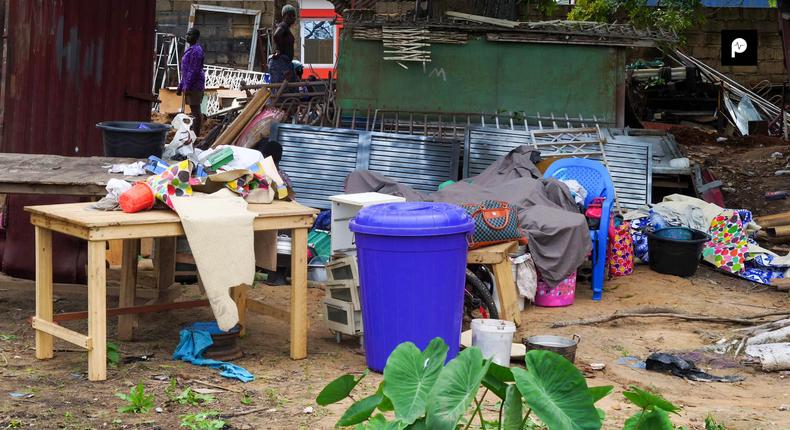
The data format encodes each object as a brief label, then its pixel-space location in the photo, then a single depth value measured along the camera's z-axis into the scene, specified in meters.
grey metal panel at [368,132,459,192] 10.77
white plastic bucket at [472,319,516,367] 6.22
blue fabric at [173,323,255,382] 5.97
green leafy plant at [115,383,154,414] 5.12
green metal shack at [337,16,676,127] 11.81
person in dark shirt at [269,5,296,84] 14.82
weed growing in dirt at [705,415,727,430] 4.94
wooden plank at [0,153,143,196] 6.18
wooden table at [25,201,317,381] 5.57
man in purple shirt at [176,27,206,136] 15.80
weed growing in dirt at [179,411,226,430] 4.87
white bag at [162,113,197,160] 7.30
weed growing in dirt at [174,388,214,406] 5.31
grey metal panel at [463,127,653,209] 10.72
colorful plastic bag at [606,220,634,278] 9.52
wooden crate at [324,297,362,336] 6.64
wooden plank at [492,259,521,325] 7.64
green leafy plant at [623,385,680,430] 3.86
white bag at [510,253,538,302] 8.06
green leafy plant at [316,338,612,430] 3.76
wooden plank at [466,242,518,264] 7.51
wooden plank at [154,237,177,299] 7.25
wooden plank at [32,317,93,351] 5.66
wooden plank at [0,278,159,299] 7.34
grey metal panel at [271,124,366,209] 10.82
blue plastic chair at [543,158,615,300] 9.55
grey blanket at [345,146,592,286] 8.27
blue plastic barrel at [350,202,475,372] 5.85
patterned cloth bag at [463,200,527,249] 7.64
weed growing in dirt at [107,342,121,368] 6.05
